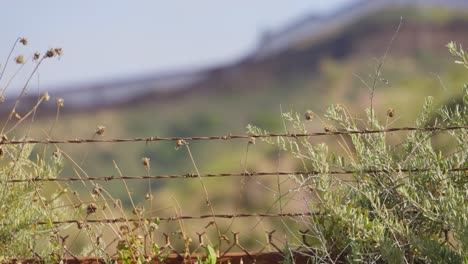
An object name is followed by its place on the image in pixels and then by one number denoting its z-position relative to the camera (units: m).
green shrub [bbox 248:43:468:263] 8.56
